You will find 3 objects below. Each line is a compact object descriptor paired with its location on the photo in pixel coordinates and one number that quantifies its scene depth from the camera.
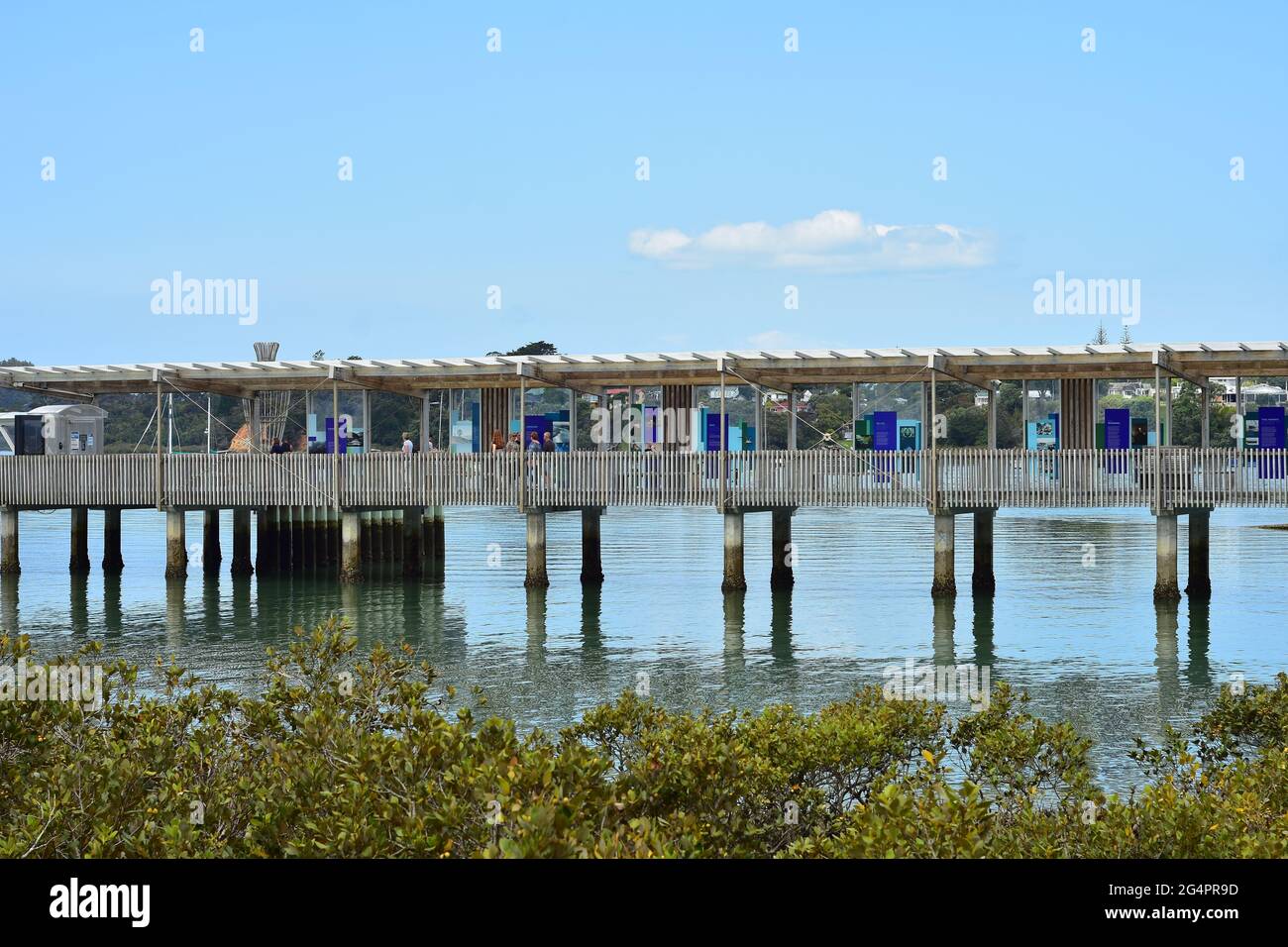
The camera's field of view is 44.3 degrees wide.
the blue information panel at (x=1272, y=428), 34.12
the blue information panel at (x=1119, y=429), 35.72
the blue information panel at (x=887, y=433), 37.31
